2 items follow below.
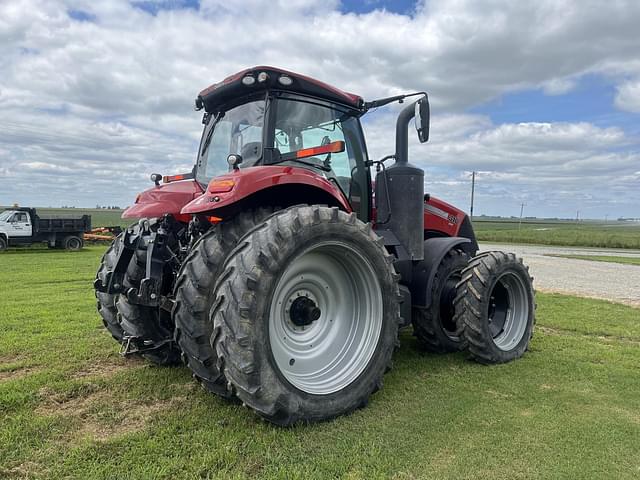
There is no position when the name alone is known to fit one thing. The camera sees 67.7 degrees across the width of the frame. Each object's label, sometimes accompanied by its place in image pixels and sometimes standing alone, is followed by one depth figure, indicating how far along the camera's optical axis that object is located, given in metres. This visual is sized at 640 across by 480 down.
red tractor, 3.11
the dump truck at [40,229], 21.23
